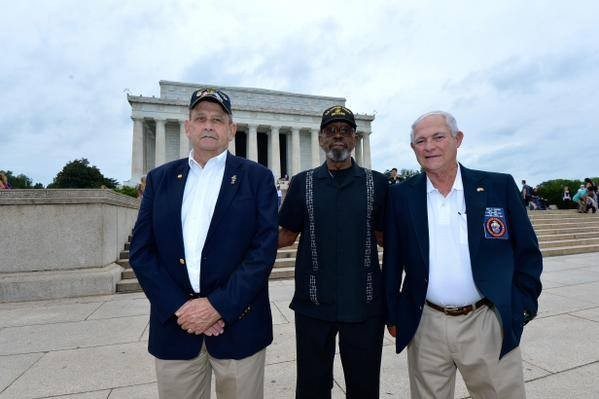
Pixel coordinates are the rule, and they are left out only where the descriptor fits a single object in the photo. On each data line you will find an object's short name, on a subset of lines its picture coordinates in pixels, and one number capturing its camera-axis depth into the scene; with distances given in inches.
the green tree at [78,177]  2049.7
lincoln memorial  1692.9
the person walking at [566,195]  983.0
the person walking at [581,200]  808.9
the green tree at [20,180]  3021.7
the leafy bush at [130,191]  926.1
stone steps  358.3
